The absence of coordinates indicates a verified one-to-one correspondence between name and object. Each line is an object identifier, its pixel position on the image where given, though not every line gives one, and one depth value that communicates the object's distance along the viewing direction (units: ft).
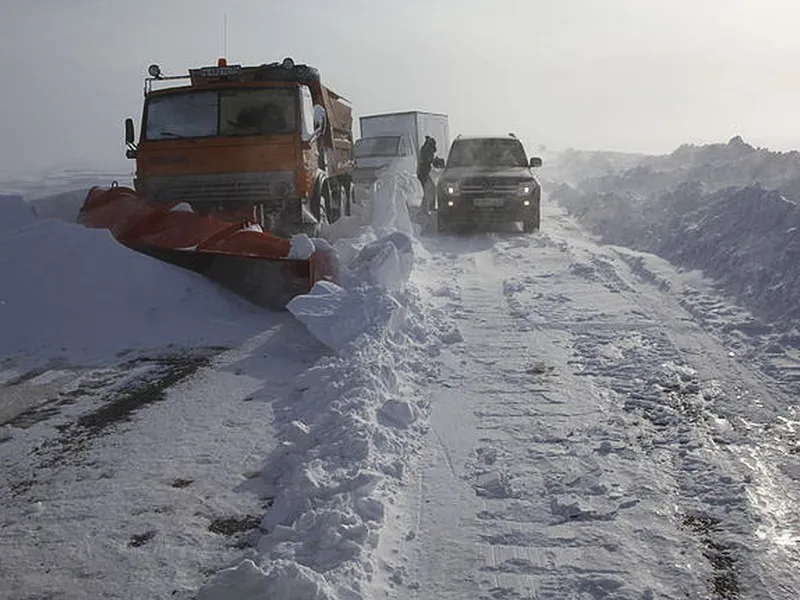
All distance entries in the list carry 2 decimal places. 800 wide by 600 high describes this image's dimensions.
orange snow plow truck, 30.45
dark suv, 44.78
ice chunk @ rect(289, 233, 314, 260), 23.99
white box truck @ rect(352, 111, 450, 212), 69.92
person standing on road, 57.79
